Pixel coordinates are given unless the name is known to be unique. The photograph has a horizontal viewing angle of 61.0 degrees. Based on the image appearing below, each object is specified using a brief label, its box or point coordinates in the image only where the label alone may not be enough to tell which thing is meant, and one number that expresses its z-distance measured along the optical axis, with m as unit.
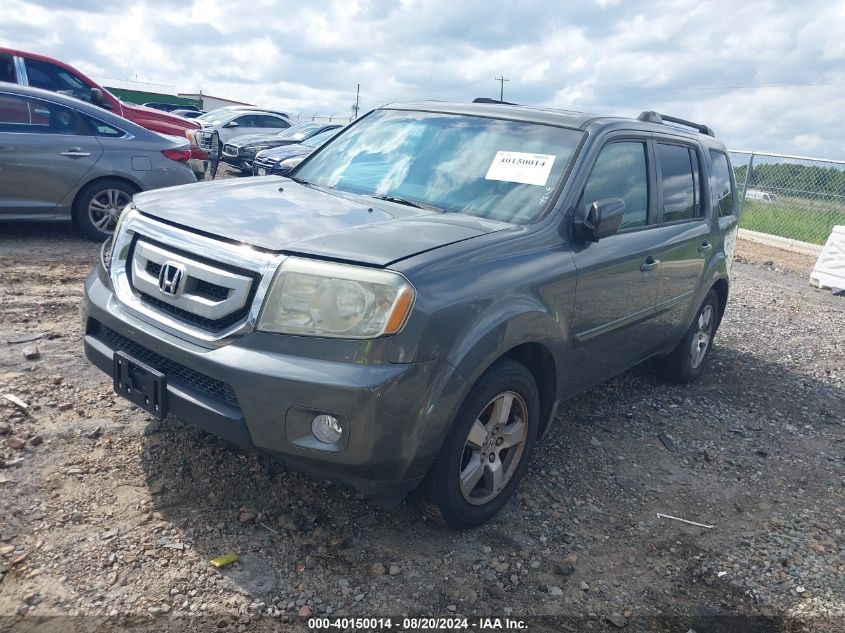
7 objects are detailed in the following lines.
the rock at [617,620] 2.81
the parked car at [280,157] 11.81
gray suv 2.61
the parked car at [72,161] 7.07
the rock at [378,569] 2.88
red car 9.02
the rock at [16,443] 3.39
